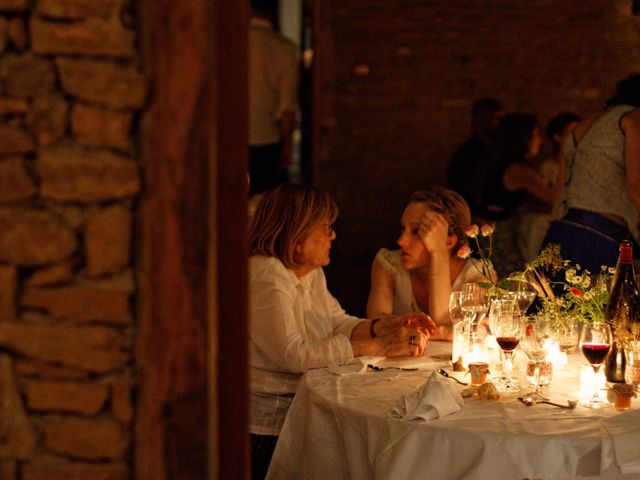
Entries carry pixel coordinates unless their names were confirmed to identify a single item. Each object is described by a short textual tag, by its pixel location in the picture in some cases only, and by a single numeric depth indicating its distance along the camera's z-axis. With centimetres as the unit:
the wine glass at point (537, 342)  239
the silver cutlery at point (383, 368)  266
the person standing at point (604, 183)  400
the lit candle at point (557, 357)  263
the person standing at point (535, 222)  566
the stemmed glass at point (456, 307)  280
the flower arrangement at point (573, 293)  262
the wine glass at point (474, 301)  278
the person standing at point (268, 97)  541
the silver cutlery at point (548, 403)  225
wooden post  164
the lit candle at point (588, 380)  236
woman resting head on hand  328
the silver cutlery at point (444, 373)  254
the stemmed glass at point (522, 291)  278
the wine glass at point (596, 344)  238
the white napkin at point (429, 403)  214
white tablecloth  203
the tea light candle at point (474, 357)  262
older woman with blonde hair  275
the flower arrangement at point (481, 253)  269
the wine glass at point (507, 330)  249
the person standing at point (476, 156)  560
